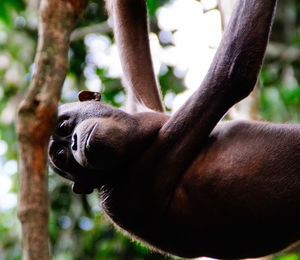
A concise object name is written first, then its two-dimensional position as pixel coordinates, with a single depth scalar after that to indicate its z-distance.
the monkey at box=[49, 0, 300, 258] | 6.63
